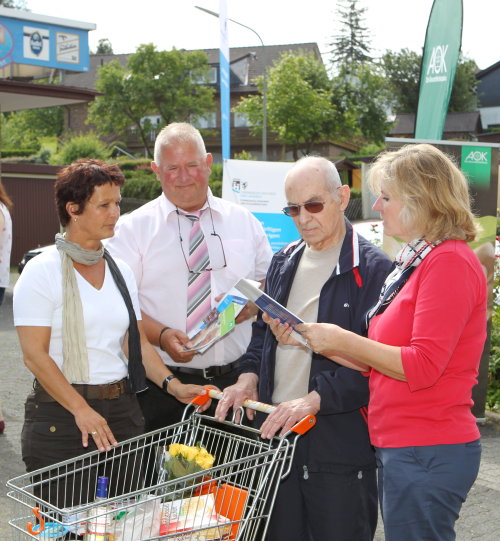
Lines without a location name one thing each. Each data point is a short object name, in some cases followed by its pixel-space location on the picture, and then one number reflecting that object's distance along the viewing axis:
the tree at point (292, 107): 57.12
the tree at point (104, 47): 121.00
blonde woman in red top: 2.88
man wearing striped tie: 4.56
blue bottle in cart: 2.81
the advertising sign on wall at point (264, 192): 7.92
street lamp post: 20.83
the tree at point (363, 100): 65.06
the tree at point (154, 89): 64.12
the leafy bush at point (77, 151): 45.09
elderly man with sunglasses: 3.48
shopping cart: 2.81
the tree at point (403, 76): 84.38
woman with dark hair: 3.60
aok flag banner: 9.01
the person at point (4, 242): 7.38
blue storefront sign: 23.50
